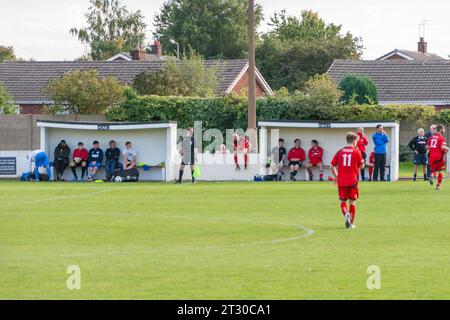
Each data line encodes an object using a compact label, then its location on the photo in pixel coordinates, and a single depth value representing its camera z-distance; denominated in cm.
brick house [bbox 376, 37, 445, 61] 9444
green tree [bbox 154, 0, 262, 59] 10975
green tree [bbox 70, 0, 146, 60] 10919
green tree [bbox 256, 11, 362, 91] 9906
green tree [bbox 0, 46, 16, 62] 12262
